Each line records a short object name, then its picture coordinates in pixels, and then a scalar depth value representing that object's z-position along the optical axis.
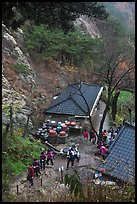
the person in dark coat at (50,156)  15.13
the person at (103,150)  16.27
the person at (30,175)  13.05
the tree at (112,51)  22.80
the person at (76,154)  15.50
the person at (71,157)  15.10
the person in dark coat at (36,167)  13.88
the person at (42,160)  14.65
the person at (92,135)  19.48
